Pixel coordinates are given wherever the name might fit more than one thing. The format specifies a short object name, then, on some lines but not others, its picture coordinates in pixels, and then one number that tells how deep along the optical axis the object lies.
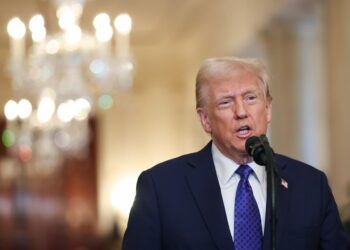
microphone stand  4.94
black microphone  5.02
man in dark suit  5.34
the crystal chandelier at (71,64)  19.53
